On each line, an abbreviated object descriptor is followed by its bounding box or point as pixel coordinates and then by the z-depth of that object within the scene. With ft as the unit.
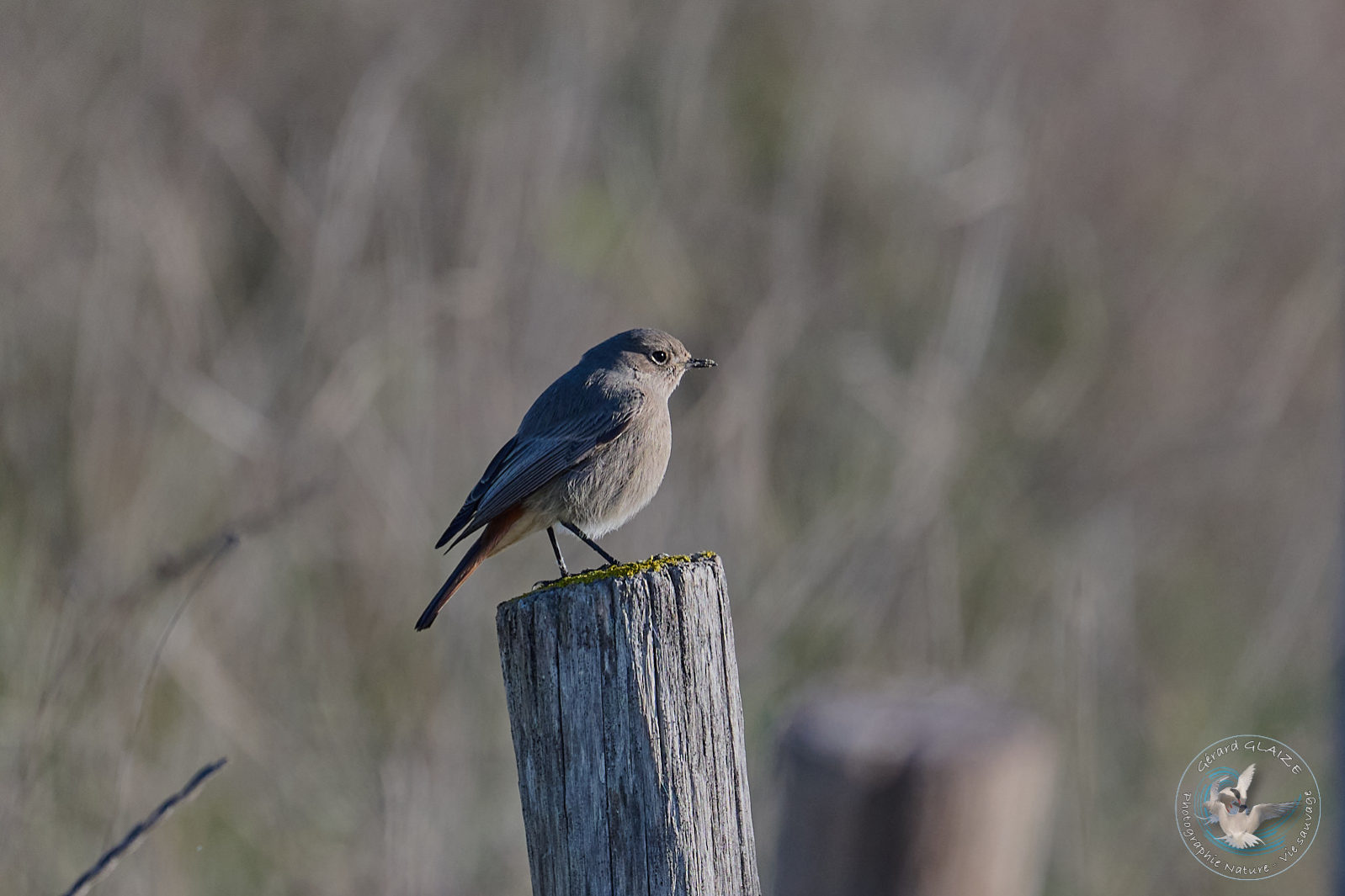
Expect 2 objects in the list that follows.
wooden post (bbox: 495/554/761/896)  14.47
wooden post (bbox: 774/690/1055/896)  24.49
